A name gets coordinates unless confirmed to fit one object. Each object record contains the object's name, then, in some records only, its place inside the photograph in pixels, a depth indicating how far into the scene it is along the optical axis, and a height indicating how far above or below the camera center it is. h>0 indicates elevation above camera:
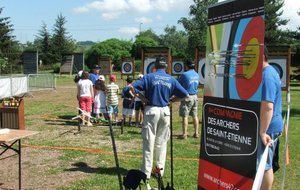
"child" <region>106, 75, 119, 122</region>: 13.41 -0.78
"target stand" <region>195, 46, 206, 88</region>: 15.45 +0.22
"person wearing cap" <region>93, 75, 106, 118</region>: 14.05 -1.04
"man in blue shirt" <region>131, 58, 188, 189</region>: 6.92 -0.63
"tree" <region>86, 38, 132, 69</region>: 68.12 +2.87
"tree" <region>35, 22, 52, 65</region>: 73.38 +3.83
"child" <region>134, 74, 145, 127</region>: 13.65 -1.31
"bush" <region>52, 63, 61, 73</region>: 62.75 +0.10
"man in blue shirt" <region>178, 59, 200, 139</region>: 10.91 -0.69
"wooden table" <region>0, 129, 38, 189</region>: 5.97 -0.93
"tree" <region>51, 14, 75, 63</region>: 73.12 +4.46
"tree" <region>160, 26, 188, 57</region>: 99.38 +7.34
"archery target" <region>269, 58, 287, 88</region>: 14.90 +0.15
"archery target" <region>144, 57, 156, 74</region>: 14.83 +0.17
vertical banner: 3.94 -0.24
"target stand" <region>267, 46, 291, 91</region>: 14.88 +0.32
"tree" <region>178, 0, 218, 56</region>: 68.75 +7.17
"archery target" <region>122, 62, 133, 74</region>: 24.06 +0.11
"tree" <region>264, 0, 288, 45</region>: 57.03 +6.13
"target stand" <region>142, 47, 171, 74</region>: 14.84 +0.47
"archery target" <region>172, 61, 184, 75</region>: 27.80 +0.14
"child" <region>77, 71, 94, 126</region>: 13.13 -0.68
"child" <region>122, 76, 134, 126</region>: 13.45 -1.14
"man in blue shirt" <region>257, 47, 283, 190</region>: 4.23 -0.46
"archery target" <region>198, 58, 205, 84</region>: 15.42 +0.05
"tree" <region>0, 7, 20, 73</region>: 53.69 +2.95
